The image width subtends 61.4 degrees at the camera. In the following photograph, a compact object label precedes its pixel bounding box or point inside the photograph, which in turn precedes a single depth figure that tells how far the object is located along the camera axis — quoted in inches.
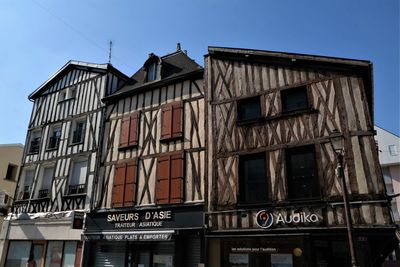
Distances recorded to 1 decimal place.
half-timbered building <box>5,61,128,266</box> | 464.8
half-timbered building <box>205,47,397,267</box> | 284.2
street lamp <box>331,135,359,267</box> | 231.5
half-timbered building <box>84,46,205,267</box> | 372.5
